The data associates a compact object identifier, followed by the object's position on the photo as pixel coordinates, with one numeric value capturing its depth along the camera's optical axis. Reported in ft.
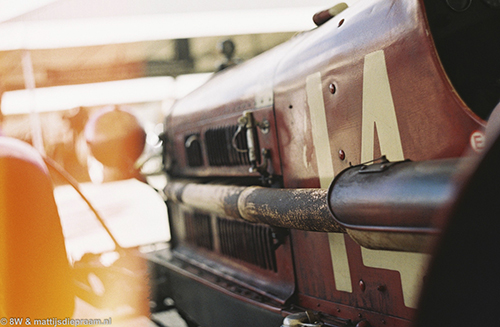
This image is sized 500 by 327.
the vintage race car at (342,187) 1.84
